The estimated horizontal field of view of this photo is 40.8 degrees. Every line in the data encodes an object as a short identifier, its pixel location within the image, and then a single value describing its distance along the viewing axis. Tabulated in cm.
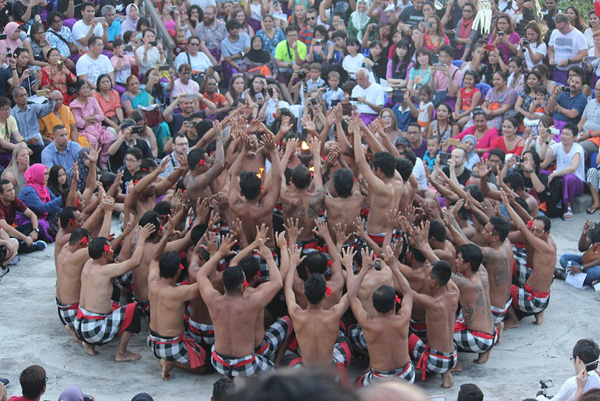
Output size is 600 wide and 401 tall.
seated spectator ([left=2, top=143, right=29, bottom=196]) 1066
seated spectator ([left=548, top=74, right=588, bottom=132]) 1224
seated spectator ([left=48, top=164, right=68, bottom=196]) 1060
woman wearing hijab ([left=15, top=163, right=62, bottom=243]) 1036
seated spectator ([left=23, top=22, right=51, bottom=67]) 1283
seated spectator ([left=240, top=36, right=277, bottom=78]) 1426
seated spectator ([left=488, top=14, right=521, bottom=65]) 1396
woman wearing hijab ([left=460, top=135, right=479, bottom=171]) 1153
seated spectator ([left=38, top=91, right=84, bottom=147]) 1187
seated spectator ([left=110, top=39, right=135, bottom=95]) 1341
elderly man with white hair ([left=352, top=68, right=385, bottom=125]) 1332
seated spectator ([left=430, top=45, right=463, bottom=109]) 1364
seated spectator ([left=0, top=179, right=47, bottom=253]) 992
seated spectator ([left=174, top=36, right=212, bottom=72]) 1412
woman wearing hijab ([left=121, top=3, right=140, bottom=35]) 1446
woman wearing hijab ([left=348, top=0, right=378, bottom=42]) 1544
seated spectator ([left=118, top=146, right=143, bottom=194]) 1005
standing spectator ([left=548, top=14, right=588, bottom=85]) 1331
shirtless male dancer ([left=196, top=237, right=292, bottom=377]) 687
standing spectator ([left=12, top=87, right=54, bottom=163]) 1161
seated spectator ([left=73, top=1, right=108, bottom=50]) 1373
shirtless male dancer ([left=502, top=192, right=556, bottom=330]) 833
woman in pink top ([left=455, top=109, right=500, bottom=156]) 1215
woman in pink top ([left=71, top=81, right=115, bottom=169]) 1206
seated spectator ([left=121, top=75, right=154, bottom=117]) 1285
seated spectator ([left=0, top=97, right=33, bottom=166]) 1103
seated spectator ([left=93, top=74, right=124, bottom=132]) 1259
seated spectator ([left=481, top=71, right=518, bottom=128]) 1281
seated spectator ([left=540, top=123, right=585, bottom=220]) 1141
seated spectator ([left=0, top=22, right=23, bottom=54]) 1262
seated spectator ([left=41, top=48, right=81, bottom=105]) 1242
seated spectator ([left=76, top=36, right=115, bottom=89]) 1300
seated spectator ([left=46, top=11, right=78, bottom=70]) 1333
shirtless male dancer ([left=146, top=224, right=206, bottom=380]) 727
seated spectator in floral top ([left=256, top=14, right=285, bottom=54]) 1512
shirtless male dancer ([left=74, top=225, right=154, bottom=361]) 762
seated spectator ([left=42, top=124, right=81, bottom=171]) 1111
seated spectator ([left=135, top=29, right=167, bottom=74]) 1369
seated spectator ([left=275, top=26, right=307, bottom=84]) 1457
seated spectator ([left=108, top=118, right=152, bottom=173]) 1151
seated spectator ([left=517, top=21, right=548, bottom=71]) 1366
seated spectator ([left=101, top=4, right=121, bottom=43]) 1434
